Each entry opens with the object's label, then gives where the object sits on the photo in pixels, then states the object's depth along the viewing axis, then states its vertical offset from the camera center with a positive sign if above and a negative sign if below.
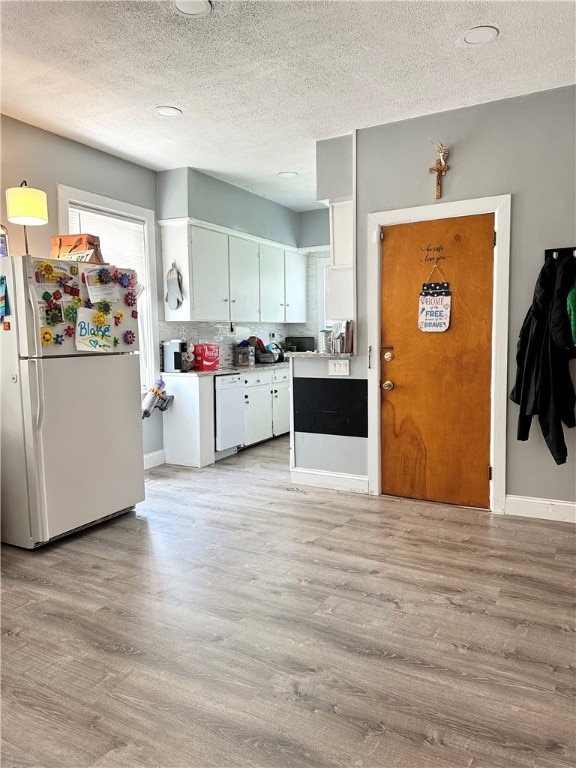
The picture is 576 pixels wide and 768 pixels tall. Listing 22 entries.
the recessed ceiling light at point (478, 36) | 2.63 +1.47
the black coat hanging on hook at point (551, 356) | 3.23 -0.20
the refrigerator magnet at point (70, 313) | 3.21 +0.13
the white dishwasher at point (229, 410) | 5.16 -0.80
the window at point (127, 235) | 4.25 +0.85
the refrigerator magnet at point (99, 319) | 3.38 +0.09
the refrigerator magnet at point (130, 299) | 3.62 +0.23
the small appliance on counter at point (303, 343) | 7.13 -0.18
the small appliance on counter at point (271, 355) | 6.20 -0.30
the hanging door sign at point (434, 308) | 3.73 +0.14
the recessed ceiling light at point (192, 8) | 2.39 +1.48
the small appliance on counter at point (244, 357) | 5.95 -0.30
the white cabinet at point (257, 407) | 5.64 -0.84
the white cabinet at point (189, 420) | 4.95 -0.84
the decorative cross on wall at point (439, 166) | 3.59 +1.10
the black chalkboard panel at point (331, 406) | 4.10 -0.62
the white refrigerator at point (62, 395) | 3.06 -0.37
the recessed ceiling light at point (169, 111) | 3.57 +1.51
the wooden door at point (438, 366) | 3.65 -0.28
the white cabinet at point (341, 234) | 4.10 +0.74
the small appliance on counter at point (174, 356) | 5.04 -0.23
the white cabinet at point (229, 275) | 5.04 +0.61
